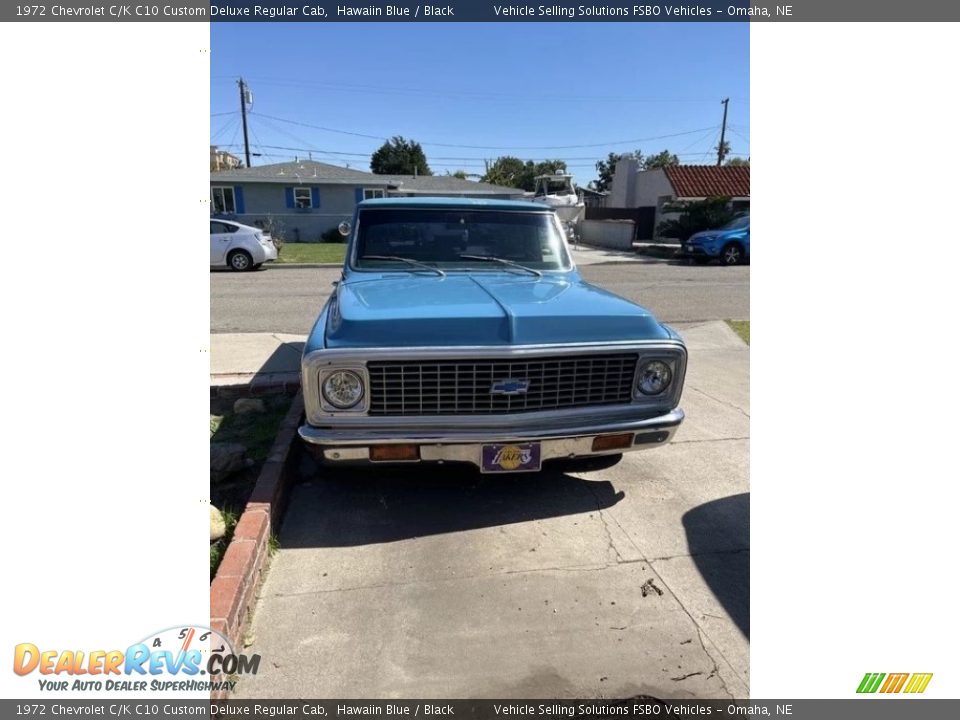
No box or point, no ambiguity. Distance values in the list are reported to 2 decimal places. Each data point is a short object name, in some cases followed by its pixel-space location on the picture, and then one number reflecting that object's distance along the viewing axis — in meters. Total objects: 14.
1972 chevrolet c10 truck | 2.78
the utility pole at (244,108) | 33.34
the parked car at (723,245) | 18.33
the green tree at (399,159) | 50.75
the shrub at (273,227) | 24.52
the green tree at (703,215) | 22.08
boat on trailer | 19.05
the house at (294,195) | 25.75
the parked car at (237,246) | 15.38
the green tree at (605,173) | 67.94
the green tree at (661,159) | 69.88
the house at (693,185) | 26.28
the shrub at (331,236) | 26.67
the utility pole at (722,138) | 38.25
